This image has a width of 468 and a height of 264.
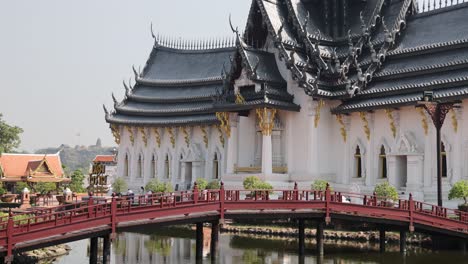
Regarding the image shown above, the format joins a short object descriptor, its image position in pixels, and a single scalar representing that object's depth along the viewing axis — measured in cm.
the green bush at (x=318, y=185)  3270
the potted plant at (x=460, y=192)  2761
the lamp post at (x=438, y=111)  2573
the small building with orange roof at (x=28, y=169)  5807
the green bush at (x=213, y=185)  3809
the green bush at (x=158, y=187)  4084
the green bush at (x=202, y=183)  3860
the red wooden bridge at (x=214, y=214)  1919
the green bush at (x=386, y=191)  3019
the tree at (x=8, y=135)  7344
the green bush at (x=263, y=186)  3281
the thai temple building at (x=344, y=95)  3219
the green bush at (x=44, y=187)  5611
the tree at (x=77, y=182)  6181
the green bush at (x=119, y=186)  4591
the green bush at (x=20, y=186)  5679
